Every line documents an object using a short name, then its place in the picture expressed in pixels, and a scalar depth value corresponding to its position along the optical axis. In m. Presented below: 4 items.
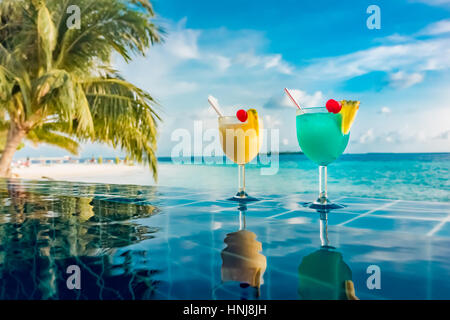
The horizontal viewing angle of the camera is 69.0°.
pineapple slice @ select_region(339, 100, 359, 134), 1.28
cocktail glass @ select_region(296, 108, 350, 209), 1.30
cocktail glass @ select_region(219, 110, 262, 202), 1.54
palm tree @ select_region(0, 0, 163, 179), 5.59
